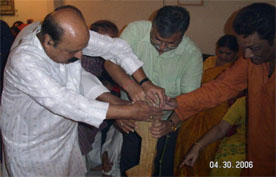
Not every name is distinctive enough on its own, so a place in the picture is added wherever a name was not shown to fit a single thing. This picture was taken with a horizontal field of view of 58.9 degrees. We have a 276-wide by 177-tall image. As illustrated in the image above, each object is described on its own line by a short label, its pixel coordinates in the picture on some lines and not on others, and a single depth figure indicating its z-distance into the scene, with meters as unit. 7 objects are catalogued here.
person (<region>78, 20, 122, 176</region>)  2.07
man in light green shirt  1.66
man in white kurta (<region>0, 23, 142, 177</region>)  1.06
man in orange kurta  1.26
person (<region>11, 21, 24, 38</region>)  4.34
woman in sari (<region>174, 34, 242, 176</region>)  2.42
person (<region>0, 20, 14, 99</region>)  1.96
